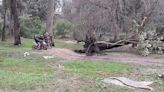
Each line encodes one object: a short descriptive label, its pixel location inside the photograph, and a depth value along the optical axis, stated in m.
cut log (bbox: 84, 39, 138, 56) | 12.98
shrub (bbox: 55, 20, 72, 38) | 24.61
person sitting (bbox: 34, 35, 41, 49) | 13.20
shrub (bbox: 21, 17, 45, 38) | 23.40
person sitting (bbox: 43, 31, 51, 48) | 13.75
